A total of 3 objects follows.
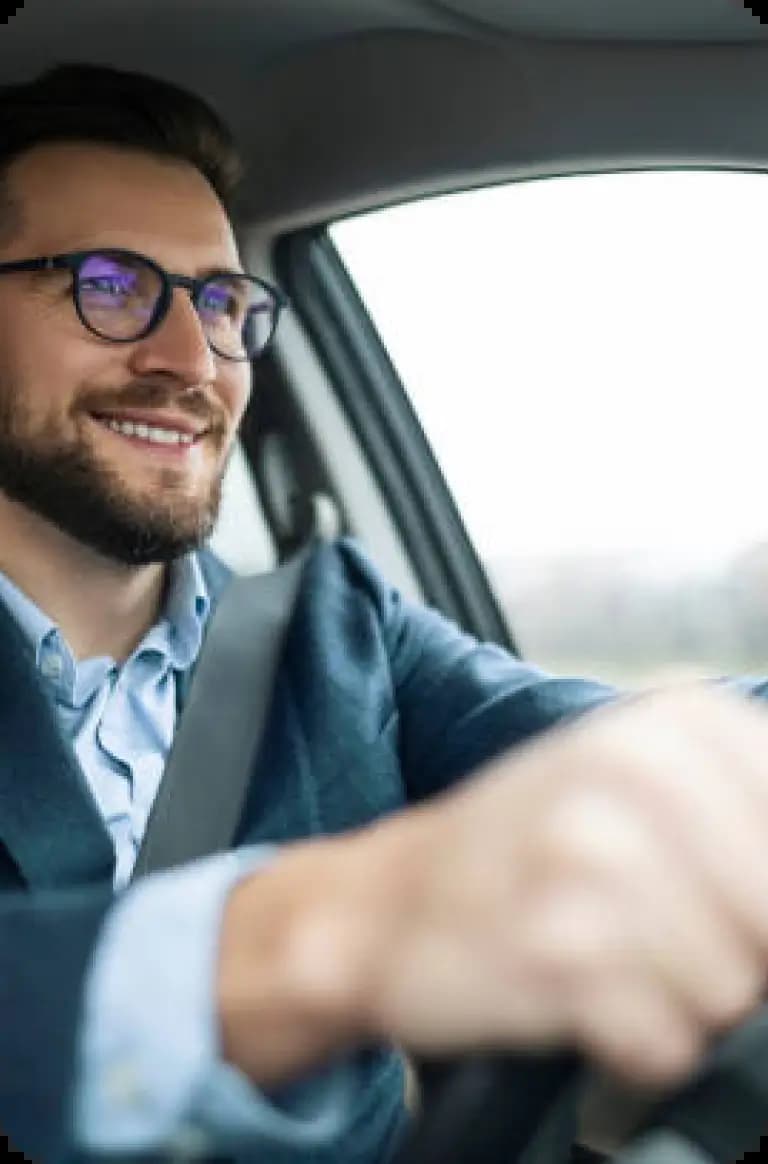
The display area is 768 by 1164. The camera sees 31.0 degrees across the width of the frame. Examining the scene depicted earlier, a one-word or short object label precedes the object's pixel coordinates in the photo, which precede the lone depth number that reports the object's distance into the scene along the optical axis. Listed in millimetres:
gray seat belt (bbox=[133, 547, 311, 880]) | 1148
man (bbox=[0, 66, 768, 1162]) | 426
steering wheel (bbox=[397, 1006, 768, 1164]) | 490
